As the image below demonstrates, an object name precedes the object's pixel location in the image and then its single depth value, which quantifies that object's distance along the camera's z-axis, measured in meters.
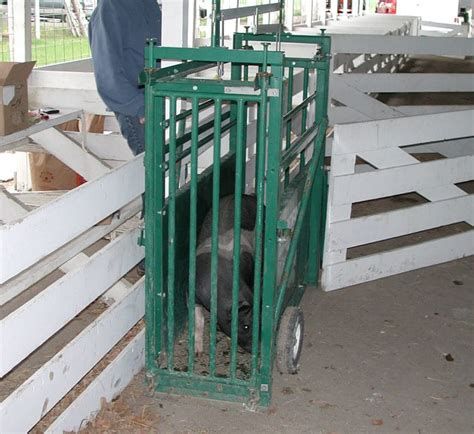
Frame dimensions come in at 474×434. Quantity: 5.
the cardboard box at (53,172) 6.96
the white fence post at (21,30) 7.06
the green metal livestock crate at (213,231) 3.56
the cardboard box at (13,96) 5.24
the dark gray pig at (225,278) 3.99
